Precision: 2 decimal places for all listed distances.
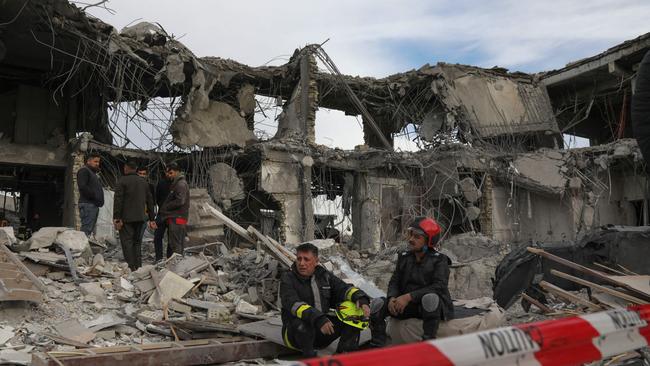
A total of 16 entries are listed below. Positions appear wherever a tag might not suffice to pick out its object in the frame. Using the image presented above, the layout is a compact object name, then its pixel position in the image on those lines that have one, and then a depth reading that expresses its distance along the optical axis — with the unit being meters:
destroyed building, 13.14
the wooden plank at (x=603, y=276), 4.50
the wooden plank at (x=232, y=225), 7.91
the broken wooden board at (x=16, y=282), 5.63
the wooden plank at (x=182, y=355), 4.41
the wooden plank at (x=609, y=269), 5.56
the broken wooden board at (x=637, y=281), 4.50
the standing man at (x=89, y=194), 8.26
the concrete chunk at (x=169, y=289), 6.79
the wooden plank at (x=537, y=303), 5.98
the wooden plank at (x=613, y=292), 4.50
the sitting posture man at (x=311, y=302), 4.58
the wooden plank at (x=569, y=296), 4.83
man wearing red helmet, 4.72
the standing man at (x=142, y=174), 8.29
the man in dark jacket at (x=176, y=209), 8.30
